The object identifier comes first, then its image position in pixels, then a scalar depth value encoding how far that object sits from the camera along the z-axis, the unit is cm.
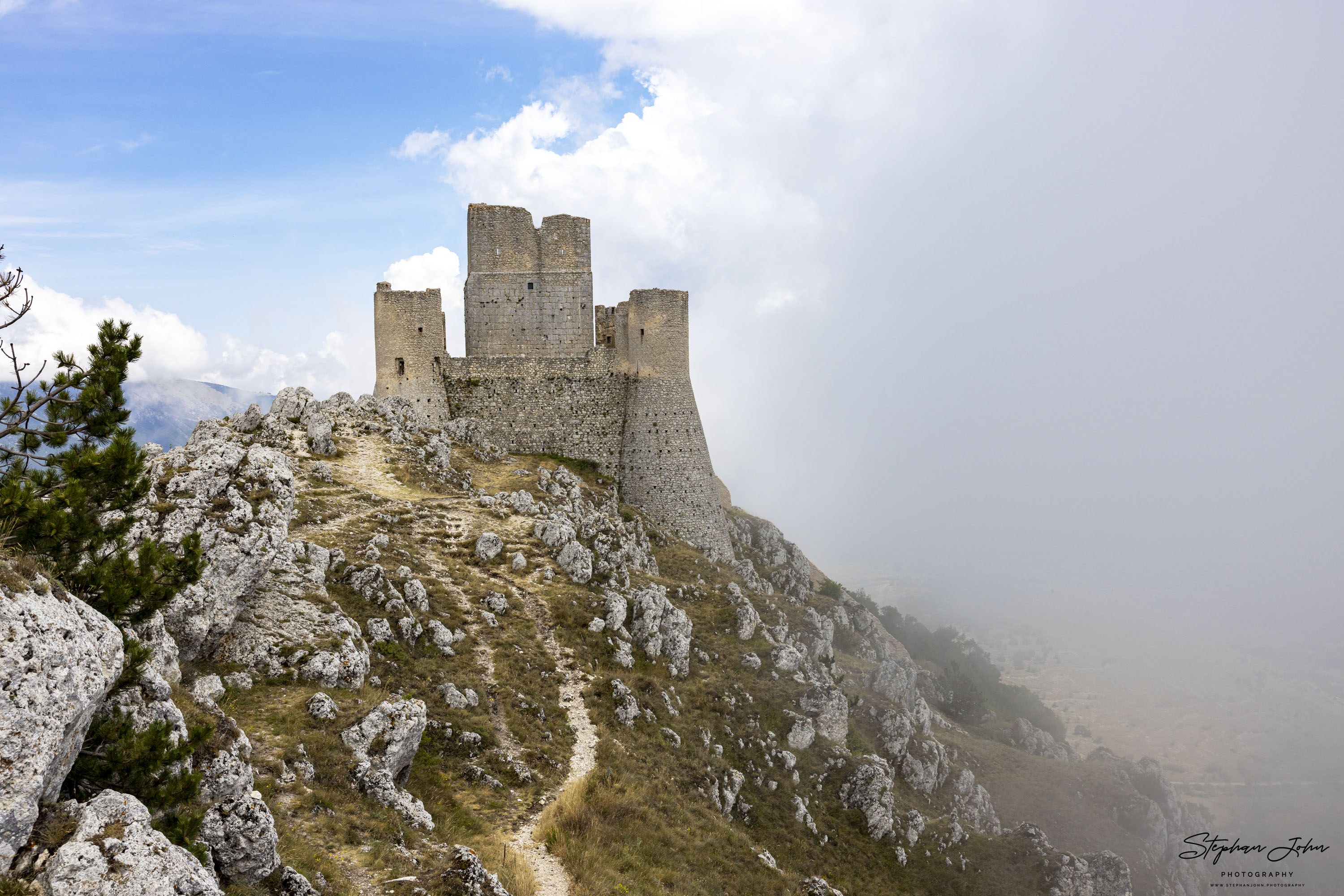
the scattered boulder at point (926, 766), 3434
